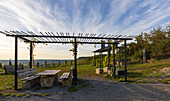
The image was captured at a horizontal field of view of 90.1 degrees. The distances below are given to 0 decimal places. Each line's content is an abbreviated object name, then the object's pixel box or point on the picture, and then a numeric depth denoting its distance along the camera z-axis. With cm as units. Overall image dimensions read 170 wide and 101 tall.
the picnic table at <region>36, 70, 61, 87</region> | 472
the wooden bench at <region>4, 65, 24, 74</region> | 955
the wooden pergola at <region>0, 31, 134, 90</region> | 453
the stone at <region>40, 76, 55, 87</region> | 472
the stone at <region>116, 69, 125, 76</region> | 716
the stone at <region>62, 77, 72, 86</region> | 486
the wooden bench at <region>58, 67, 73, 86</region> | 483
